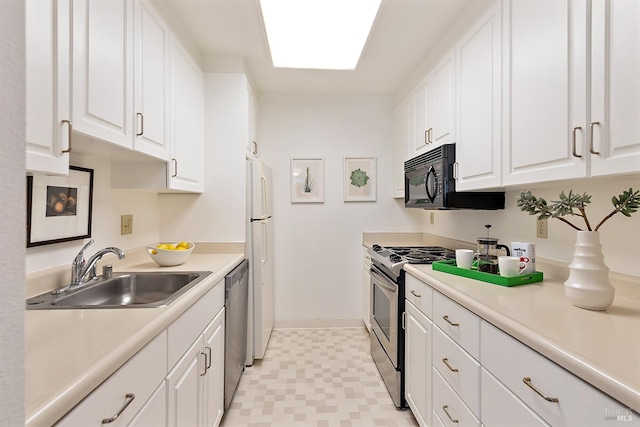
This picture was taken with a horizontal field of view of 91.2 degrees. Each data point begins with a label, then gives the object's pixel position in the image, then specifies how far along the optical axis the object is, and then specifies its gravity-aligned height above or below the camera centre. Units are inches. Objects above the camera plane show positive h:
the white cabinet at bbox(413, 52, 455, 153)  80.6 +30.6
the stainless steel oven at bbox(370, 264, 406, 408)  77.2 -32.4
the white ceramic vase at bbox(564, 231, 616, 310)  40.4 -7.8
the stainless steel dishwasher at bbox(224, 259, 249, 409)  74.5 -29.6
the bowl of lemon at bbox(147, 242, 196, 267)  74.7 -10.3
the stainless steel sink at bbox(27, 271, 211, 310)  52.0 -15.0
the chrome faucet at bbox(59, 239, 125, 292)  55.1 -10.0
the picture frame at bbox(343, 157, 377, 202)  130.1 +14.4
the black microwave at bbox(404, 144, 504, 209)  78.2 +6.5
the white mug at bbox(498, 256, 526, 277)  55.5 -9.2
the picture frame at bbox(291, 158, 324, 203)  129.0 +13.8
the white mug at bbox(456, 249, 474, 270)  64.8 -9.2
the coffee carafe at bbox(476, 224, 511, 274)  61.9 -8.4
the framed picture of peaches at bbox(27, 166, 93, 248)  50.5 +0.8
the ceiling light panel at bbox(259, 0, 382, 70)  71.7 +48.0
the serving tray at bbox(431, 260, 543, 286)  55.0 -11.5
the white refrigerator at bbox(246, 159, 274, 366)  97.7 -14.5
